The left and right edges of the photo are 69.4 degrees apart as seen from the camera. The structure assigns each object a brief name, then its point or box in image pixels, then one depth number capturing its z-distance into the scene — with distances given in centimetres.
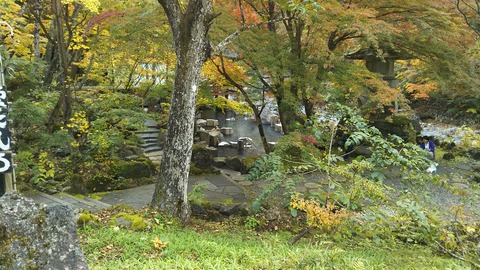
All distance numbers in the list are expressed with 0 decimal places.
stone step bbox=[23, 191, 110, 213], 693
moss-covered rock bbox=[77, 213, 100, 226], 531
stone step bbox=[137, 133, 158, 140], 1488
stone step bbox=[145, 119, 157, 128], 1585
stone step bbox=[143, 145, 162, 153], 1417
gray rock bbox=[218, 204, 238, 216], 780
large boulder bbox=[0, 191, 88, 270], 215
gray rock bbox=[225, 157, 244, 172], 1266
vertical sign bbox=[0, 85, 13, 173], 394
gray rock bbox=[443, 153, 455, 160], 1409
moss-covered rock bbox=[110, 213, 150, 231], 555
